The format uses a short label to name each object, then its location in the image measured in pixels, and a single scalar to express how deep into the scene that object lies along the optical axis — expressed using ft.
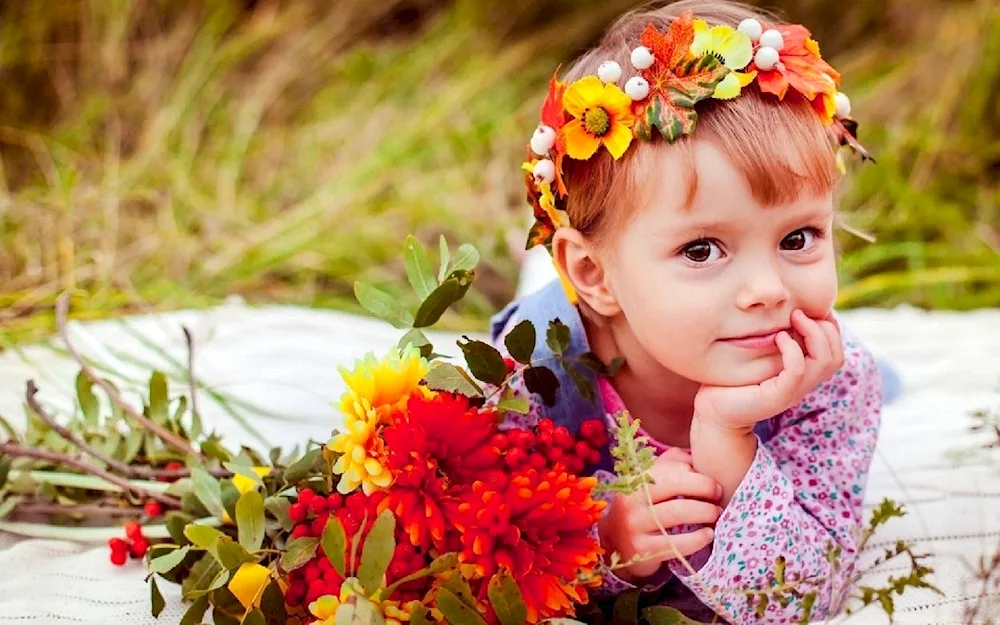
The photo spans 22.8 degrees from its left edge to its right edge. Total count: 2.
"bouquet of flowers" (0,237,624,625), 3.79
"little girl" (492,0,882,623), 3.93
